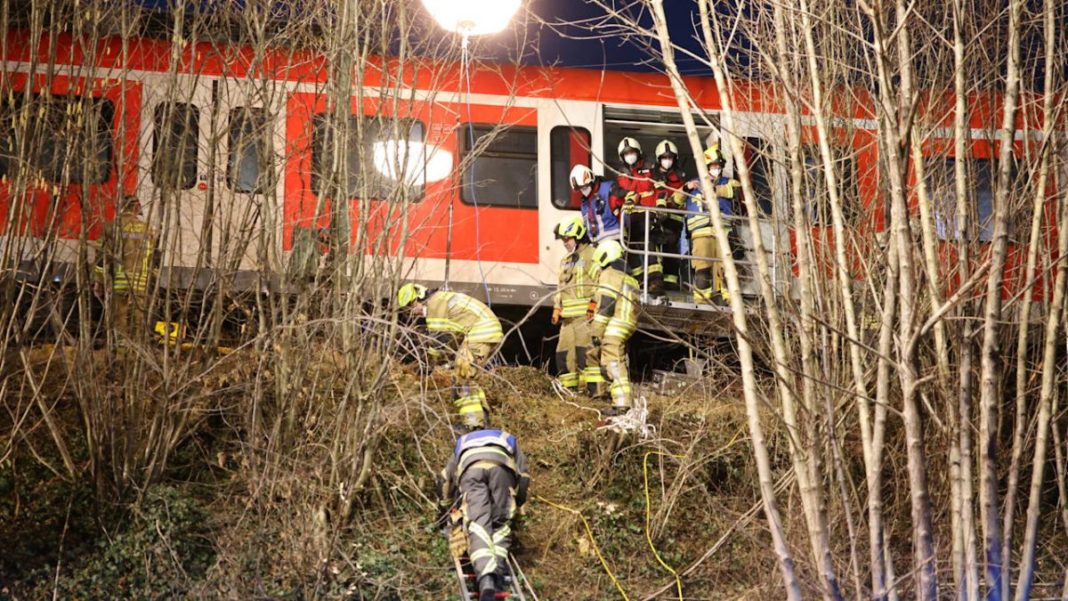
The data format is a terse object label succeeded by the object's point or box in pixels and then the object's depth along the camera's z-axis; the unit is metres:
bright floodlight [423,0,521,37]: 9.84
